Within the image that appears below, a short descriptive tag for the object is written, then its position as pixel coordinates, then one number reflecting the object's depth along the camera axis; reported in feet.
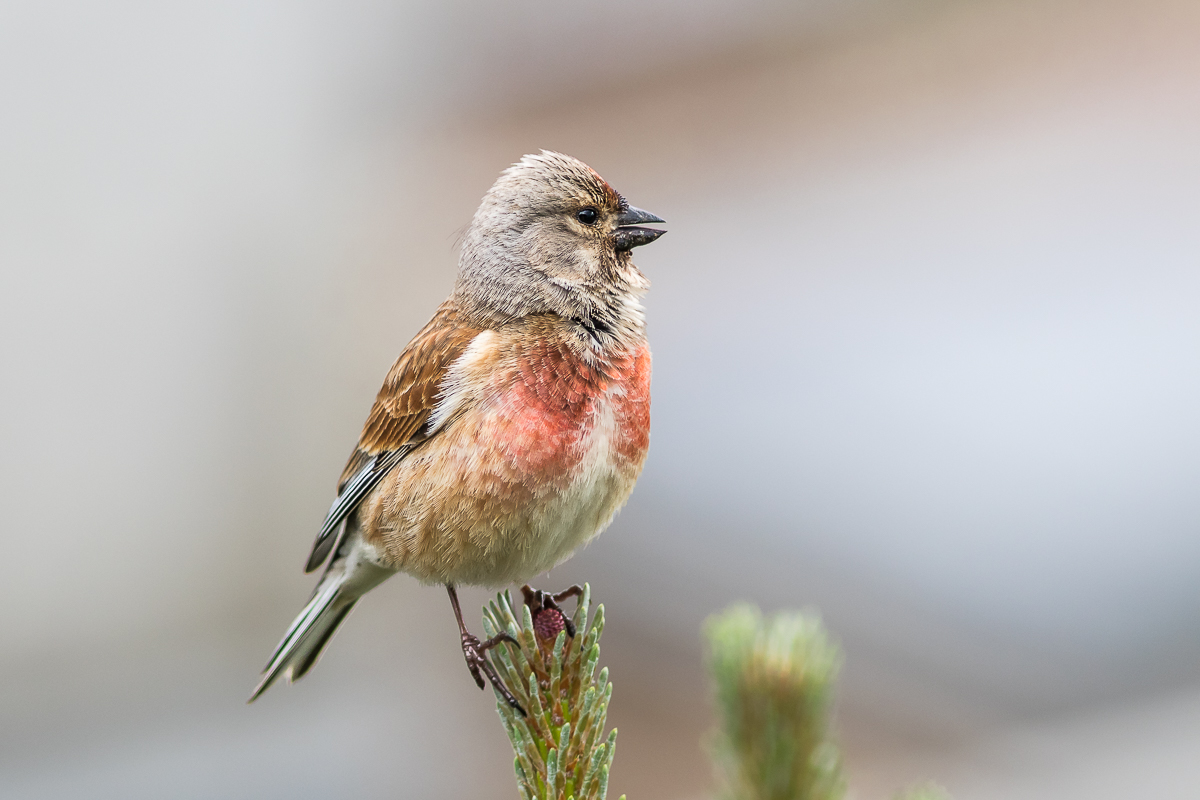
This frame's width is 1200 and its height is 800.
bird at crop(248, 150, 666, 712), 10.90
